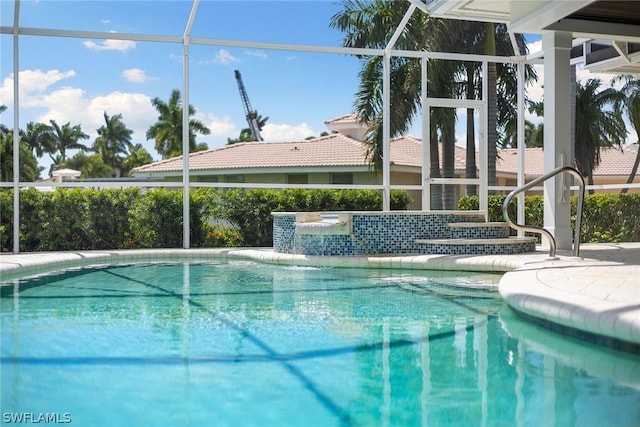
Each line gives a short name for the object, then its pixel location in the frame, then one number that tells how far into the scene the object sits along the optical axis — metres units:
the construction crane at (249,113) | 43.21
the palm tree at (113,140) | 55.44
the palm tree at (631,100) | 31.06
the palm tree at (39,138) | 51.38
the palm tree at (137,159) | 50.50
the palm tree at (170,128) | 45.44
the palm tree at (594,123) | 30.61
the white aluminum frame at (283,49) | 9.27
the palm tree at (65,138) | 54.31
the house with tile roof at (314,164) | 21.59
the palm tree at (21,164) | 30.75
